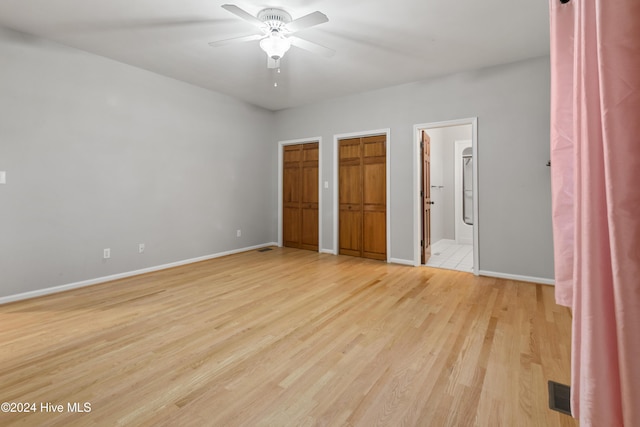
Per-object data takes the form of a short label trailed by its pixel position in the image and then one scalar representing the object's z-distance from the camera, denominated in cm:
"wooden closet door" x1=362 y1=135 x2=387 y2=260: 486
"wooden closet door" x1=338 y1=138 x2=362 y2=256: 513
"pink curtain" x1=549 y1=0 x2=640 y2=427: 66
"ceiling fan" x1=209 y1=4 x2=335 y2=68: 269
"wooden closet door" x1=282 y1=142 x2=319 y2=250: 564
